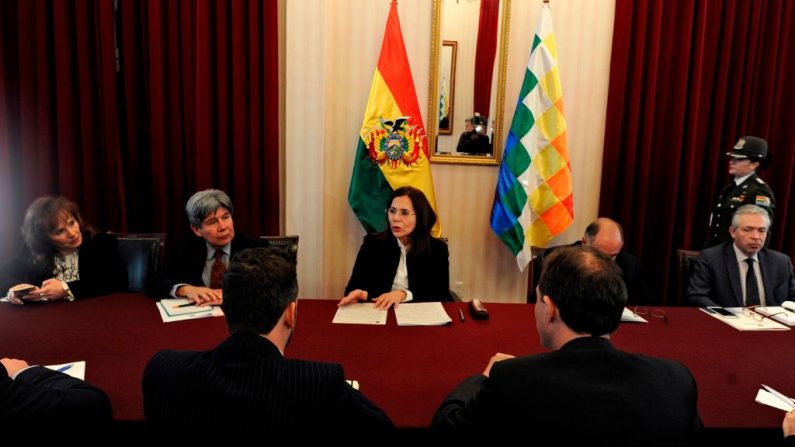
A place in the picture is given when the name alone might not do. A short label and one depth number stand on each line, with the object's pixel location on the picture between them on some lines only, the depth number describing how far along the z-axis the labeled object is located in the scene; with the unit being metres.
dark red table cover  1.43
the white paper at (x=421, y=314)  2.01
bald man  2.56
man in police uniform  3.30
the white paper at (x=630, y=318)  2.13
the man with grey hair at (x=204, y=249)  2.30
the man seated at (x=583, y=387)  1.00
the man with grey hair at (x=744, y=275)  2.64
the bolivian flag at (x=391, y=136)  3.44
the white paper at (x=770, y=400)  1.44
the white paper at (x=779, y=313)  2.17
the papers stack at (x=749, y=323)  2.08
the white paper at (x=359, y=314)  2.02
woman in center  2.69
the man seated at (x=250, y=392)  0.94
